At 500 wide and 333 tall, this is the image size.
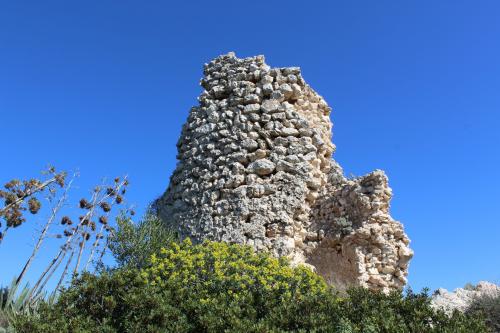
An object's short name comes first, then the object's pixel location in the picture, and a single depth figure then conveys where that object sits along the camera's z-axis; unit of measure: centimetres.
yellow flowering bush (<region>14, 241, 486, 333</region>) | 546
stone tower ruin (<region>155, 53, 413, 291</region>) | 1003
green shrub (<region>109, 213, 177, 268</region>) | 999
